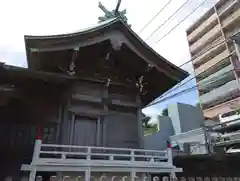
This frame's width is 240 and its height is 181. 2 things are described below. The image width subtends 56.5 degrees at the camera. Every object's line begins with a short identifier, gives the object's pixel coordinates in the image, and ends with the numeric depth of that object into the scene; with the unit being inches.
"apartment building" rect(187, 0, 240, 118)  1595.1
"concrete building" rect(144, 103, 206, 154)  1043.3
